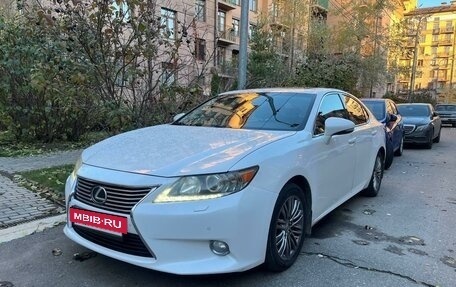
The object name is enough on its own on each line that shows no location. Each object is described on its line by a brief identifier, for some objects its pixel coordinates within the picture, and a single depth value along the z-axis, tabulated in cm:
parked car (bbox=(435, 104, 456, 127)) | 2619
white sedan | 287
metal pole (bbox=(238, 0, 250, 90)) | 855
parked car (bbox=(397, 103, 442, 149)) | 1243
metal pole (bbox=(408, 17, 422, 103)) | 3426
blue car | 873
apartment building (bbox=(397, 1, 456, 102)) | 8000
